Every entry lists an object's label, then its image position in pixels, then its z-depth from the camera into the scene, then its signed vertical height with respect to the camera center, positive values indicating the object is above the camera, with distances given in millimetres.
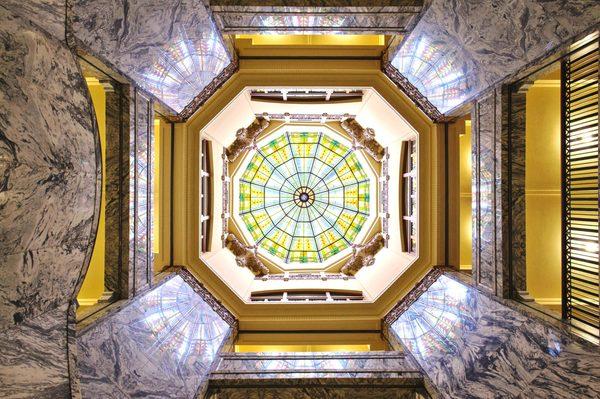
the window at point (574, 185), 4738 +244
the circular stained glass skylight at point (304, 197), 15125 +159
